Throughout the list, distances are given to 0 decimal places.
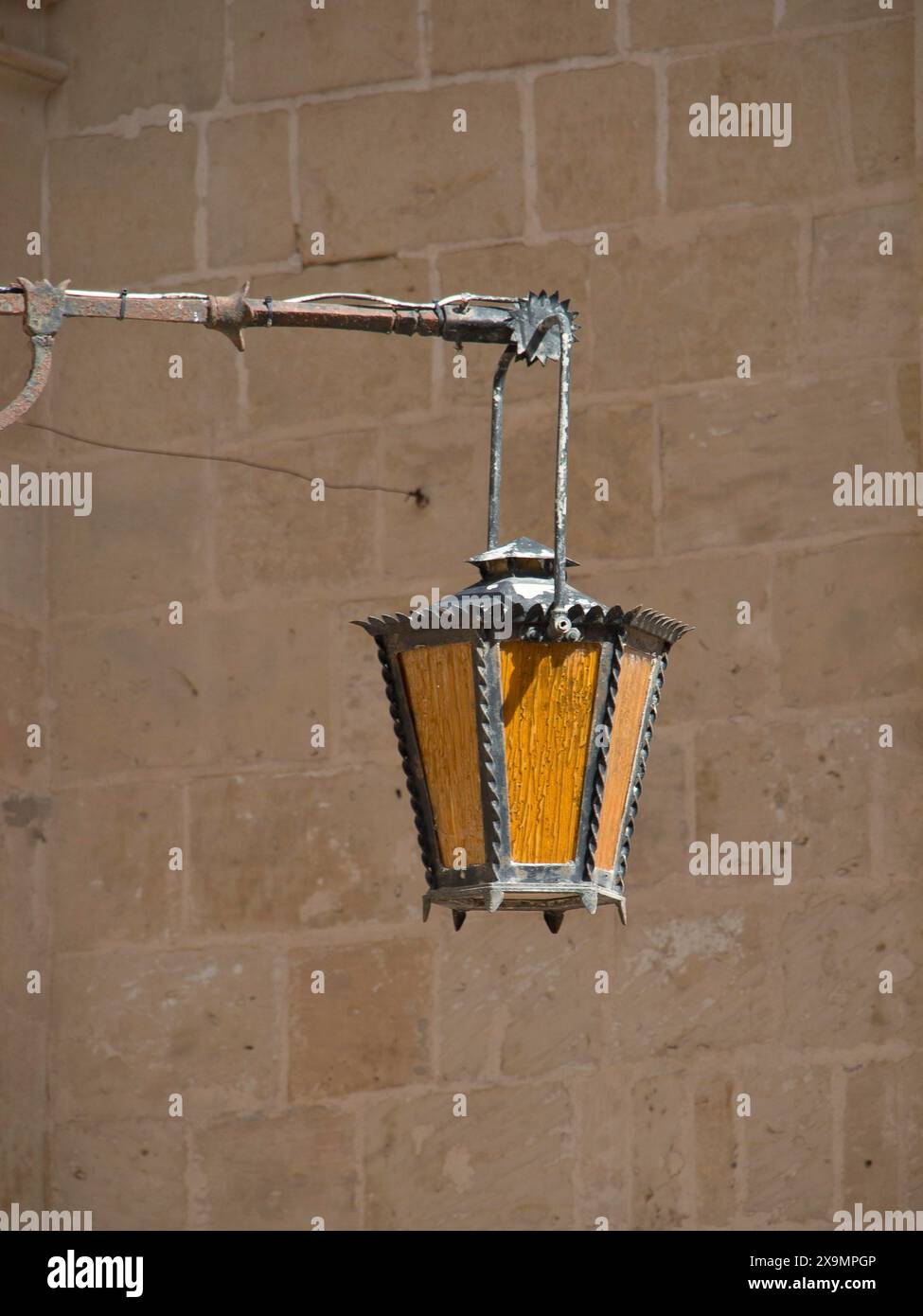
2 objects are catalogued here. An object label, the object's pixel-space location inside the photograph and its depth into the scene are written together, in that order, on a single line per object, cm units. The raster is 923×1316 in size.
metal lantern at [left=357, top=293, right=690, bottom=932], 666
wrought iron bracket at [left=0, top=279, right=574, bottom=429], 689
